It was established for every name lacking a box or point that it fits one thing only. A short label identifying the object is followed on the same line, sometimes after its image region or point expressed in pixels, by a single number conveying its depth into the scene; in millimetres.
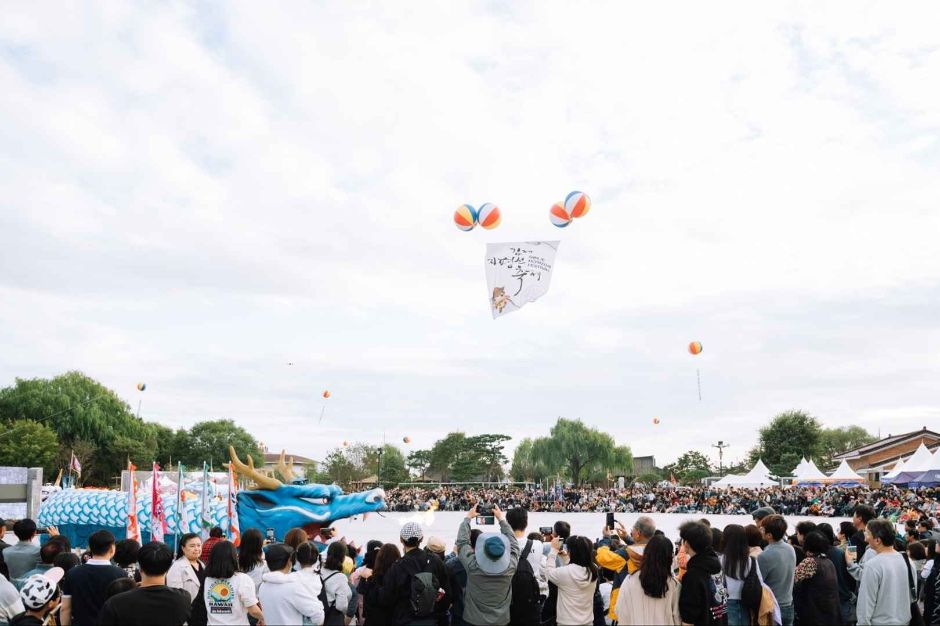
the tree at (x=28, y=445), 42594
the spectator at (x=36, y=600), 4844
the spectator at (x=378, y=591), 5449
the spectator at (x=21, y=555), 6242
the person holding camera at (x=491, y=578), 5430
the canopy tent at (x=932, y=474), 28297
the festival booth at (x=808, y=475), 37903
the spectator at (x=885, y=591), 5406
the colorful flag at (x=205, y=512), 14773
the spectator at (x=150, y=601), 4148
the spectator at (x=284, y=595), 4871
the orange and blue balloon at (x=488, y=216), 15172
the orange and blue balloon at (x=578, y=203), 14680
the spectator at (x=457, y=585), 5688
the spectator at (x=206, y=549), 5981
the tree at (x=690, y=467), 74938
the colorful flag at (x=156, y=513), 13959
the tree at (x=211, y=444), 70875
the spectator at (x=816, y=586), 5672
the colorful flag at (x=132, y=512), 13805
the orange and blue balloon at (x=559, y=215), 14906
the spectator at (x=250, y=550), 5234
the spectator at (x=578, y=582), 5516
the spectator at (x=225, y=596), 4859
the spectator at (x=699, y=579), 4621
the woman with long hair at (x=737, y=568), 5047
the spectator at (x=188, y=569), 5531
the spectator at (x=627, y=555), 5086
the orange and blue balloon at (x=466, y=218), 15336
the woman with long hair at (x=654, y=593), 4559
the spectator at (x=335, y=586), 5660
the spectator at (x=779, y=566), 5551
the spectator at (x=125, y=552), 5625
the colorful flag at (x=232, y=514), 13724
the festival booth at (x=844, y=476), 37125
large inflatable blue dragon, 13820
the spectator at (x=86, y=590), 4953
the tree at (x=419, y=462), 83562
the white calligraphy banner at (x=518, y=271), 12102
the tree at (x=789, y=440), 62375
